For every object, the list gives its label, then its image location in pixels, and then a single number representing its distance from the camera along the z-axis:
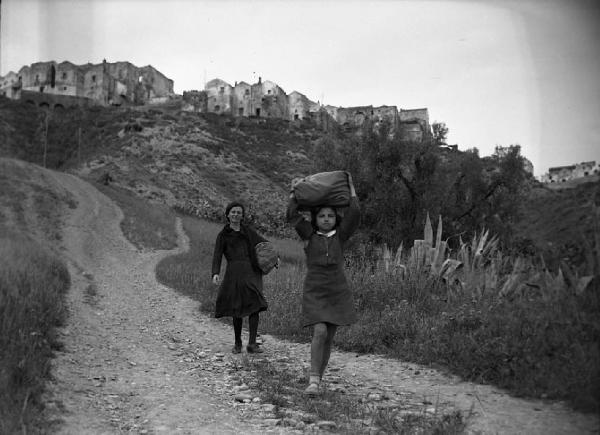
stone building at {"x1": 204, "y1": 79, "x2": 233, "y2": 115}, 93.94
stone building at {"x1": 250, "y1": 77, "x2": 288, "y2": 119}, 94.12
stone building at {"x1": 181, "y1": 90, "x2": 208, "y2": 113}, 85.71
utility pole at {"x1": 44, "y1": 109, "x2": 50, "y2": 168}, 57.50
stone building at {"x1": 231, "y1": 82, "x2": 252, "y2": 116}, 94.12
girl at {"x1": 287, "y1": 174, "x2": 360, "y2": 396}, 5.14
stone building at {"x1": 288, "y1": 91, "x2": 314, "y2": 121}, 98.31
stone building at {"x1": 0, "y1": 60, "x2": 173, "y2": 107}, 88.44
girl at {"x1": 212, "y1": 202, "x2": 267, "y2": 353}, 6.97
